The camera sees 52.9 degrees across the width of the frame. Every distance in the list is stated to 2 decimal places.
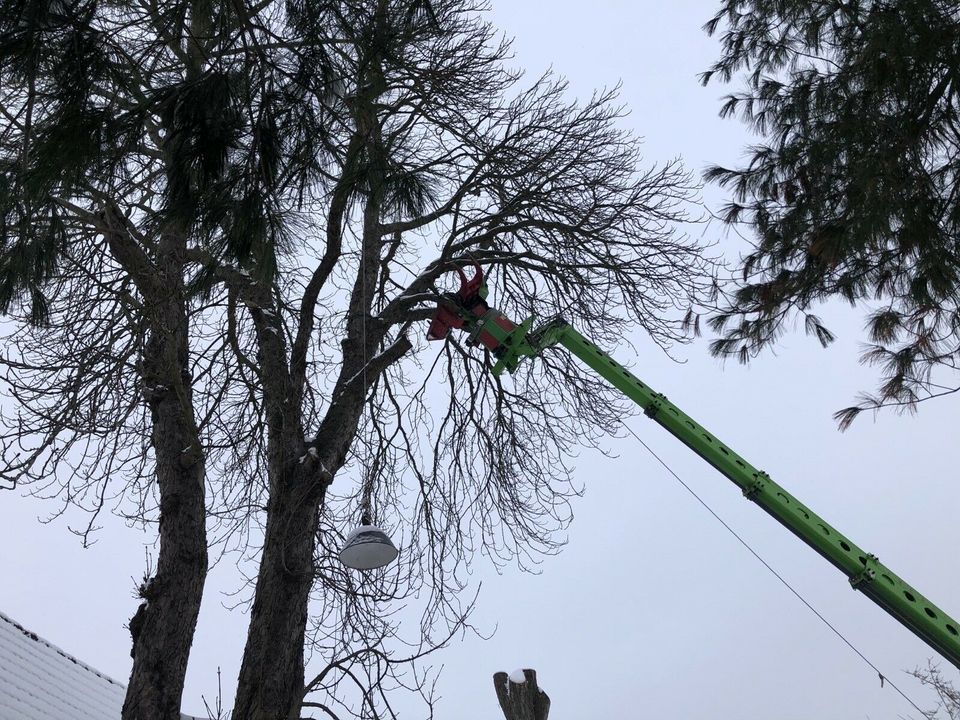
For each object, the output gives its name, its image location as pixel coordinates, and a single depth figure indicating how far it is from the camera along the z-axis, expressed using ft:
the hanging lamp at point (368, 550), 18.85
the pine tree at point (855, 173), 20.02
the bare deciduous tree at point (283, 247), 13.87
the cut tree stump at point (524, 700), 18.52
